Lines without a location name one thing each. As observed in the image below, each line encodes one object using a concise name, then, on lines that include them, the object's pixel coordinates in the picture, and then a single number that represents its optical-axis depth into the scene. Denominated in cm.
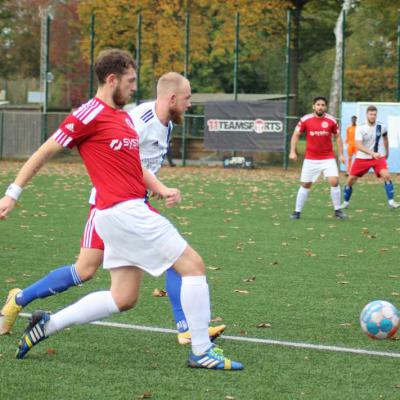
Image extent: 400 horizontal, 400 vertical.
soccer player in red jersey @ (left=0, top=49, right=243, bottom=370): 1060
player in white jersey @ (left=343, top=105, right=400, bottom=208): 3345
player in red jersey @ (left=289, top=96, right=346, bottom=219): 3059
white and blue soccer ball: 1250
